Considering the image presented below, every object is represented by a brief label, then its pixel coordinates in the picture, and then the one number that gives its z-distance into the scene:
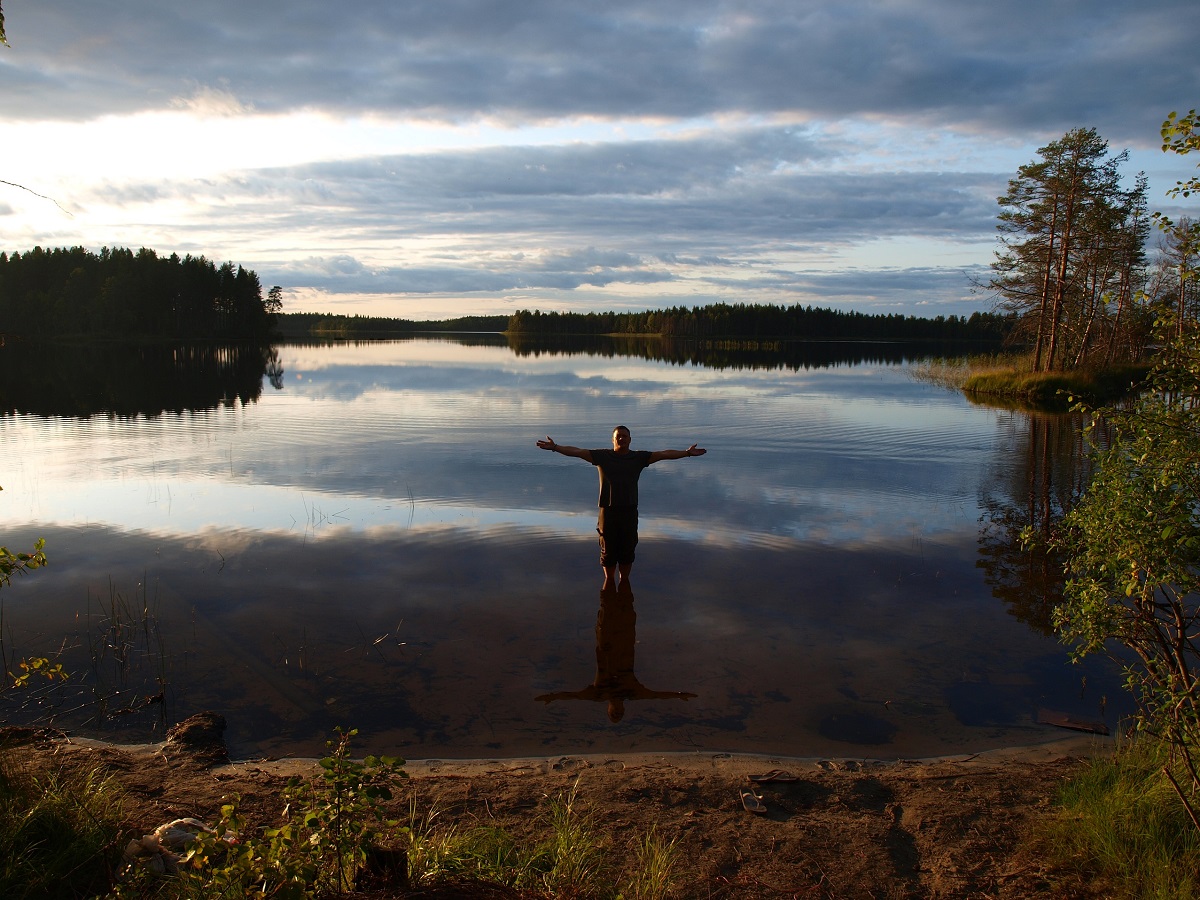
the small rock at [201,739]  7.26
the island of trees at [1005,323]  54.31
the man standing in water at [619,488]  11.41
